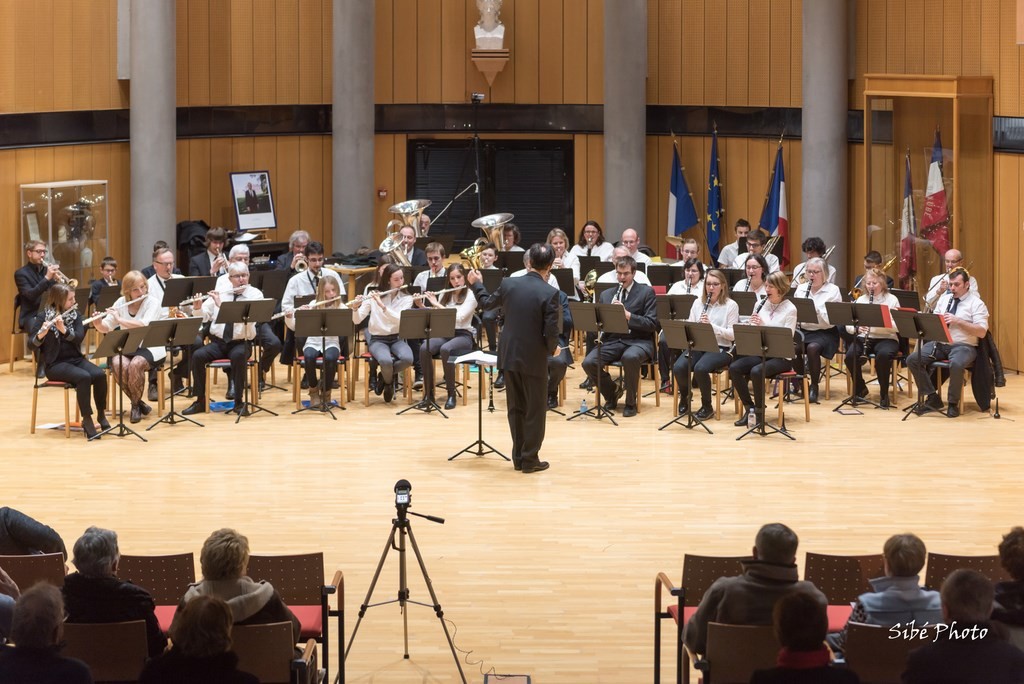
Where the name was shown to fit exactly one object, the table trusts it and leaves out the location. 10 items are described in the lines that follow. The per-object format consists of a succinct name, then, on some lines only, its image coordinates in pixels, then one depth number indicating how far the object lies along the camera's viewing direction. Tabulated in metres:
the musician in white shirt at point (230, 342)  12.61
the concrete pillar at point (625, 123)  18.31
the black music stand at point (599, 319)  12.29
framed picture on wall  18.50
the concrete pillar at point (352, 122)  18.52
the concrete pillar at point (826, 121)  16.09
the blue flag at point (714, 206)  18.31
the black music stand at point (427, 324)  12.41
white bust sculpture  19.20
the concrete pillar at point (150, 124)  16.38
